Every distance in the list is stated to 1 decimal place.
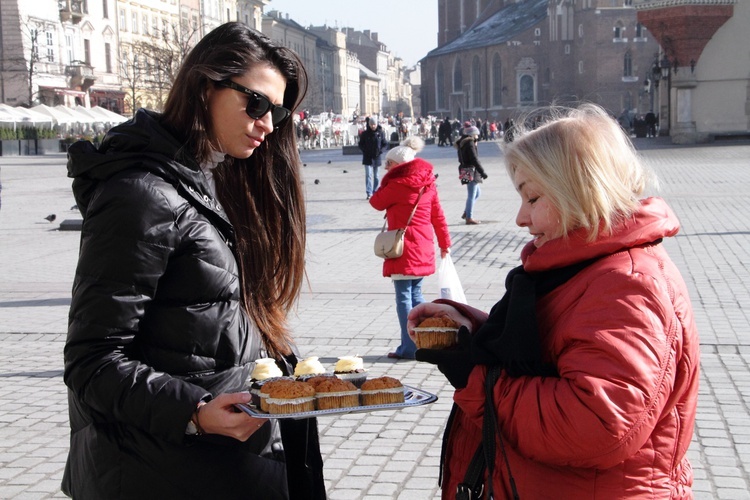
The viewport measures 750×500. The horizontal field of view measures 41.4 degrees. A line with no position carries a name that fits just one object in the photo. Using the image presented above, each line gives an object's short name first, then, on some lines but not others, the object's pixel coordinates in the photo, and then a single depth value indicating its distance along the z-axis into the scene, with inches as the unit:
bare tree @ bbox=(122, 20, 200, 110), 1935.3
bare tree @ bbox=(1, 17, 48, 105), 2380.7
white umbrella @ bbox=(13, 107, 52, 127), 1956.2
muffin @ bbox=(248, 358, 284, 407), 89.0
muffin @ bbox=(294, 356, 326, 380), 97.8
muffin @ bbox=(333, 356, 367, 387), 96.8
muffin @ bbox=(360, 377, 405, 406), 92.4
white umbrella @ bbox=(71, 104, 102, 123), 2162.5
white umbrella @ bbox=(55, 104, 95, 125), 2102.6
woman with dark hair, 84.0
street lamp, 1975.9
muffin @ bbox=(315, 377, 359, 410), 90.7
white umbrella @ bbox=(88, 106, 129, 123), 2237.9
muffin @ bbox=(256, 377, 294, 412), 84.4
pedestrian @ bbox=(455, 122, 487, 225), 649.6
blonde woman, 77.1
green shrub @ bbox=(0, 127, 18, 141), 1988.7
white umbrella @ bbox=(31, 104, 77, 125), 2047.2
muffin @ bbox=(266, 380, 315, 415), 84.6
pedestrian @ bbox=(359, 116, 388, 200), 862.5
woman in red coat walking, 297.4
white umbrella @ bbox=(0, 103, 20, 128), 1873.8
